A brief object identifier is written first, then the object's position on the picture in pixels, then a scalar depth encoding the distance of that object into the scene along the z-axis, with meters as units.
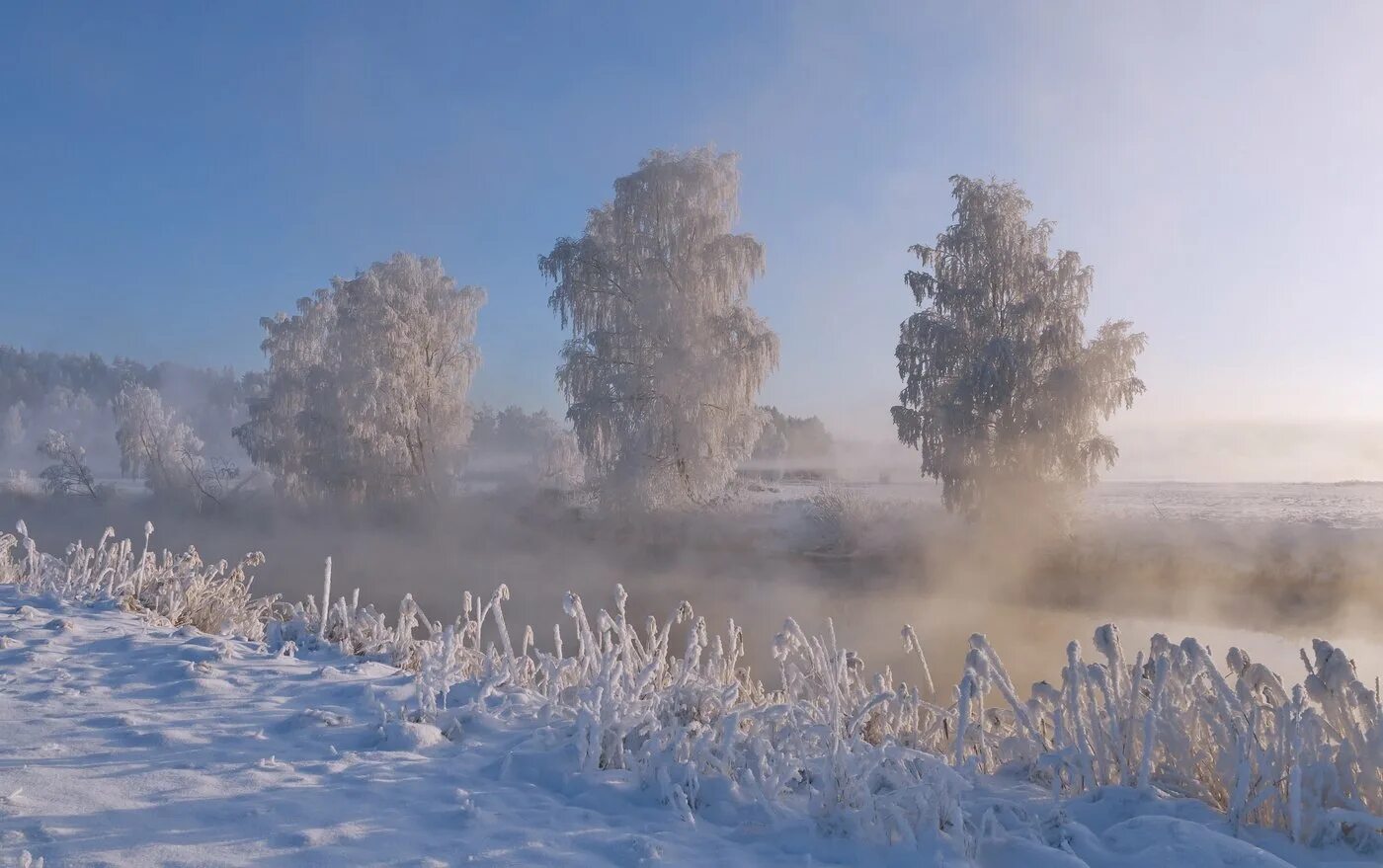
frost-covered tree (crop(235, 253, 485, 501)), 23.23
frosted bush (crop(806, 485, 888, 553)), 18.55
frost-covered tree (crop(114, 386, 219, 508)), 27.41
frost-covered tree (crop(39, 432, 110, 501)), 26.45
